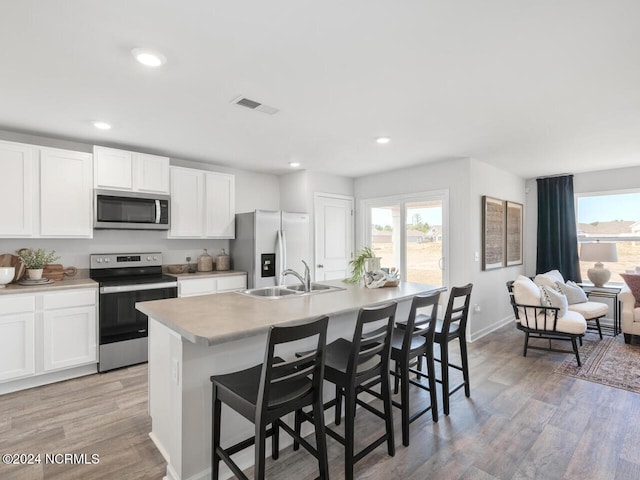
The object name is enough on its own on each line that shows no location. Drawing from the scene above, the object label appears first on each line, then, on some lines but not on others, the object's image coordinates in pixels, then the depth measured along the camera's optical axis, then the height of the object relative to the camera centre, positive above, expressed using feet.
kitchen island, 5.80 -2.12
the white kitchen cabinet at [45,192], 10.40 +1.71
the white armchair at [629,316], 13.79 -3.11
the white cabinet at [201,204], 13.89 +1.73
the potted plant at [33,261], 10.93 -0.51
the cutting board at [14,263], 10.95 -0.58
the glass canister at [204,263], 15.37 -0.87
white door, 17.51 +0.41
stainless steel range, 11.21 -1.95
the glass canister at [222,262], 15.87 -0.86
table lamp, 15.81 -0.76
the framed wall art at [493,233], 15.43 +0.42
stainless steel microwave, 11.89 +1.25
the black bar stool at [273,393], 4.75 -2.33
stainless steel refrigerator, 14.76 -0.11
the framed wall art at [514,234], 17.53 +0.40
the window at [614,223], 16.62 +0.88
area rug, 10.58 -4.32
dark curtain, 17.98 +0.64
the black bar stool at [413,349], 7.23 -2.42
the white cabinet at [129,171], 11.82 +2.70
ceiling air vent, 8.64 +3.66
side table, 15.38 -2.42
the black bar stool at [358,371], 5.96 -2.45
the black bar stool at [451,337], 8.59 -2.49
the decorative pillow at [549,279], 14.65 -1.70
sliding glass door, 15.76 +0.43
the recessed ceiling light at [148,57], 6.36 +3.61
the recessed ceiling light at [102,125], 10.25 +3.67
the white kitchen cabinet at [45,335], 9.79 -2.76
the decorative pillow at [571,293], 15.16 -2.34
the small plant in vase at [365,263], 10.41 -0.63
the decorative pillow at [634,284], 14.24 -1.86
